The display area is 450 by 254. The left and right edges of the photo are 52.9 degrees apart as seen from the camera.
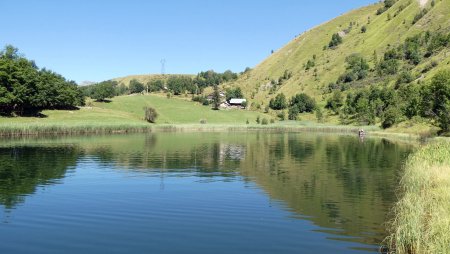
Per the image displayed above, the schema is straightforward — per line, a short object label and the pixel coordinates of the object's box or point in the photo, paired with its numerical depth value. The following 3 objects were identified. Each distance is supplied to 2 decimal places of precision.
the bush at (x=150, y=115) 189.62
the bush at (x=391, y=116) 144.50
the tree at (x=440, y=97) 102.23
